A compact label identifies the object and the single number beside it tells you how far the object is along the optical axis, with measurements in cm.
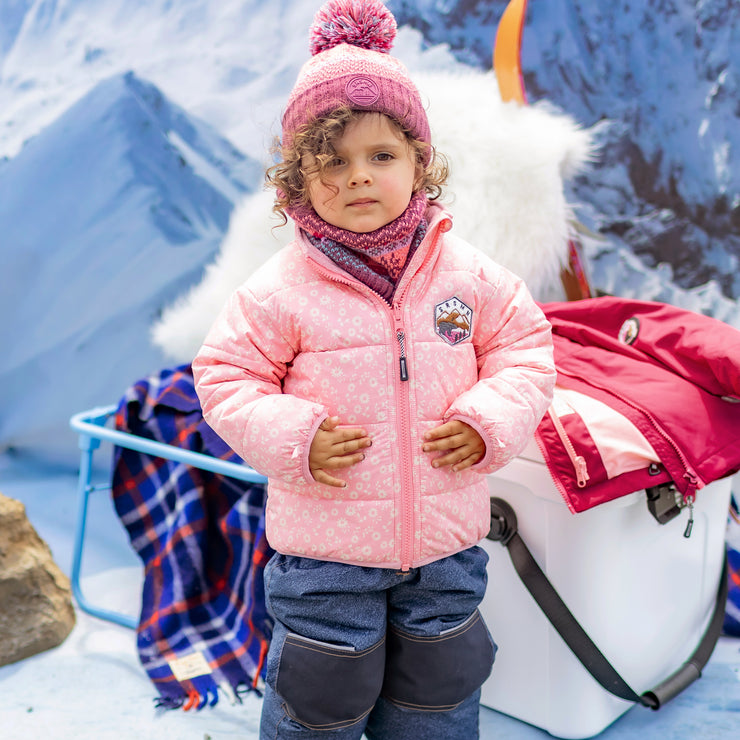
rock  138
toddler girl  85
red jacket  101
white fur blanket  144
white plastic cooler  109
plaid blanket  132
